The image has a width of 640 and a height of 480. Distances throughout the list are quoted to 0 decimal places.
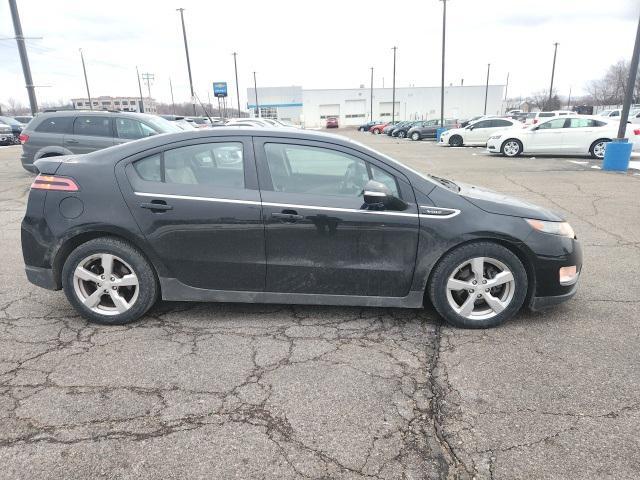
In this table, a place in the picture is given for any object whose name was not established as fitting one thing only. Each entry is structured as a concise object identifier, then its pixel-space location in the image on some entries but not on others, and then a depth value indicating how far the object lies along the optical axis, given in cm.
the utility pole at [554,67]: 5594
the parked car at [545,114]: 3606
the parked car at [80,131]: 1078
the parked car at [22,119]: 3517
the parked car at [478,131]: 2561
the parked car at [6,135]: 2567
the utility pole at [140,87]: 6769
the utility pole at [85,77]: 5964
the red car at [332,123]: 7219
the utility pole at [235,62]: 6209
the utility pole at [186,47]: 3230
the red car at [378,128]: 5196
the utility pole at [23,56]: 1762
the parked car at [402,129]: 3966
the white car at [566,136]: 1673
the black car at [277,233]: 359
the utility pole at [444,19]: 3244
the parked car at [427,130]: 3559
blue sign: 4322
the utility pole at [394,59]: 6025
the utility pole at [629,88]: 1268
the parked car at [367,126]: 5951
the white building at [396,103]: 8775
